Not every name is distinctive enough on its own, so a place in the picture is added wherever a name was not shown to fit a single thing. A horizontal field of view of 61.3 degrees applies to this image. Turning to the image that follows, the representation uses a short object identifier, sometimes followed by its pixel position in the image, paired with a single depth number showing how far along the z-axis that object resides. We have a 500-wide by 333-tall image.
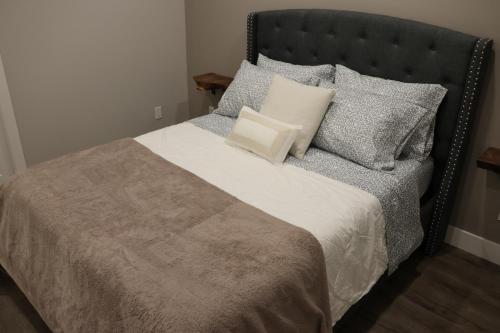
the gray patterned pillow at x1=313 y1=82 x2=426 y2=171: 2.11
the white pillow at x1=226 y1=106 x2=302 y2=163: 2.18
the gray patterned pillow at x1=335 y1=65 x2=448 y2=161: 2.16
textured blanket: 1.32
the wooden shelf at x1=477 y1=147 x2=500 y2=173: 2.01
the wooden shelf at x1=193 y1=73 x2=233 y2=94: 3.26
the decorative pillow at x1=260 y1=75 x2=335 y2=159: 2.23
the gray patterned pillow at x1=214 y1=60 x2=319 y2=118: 2.57
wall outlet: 3.68
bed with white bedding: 1.41
